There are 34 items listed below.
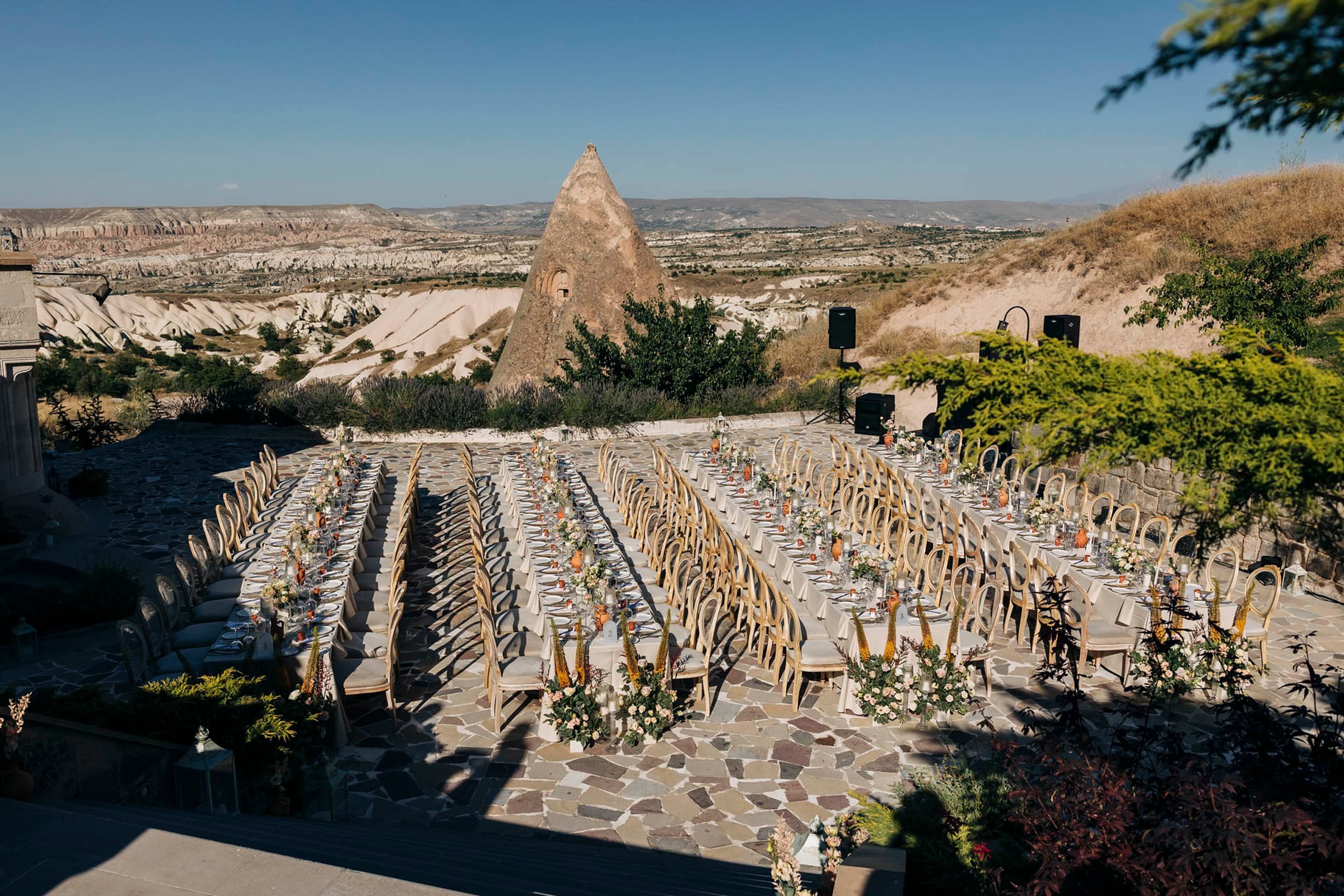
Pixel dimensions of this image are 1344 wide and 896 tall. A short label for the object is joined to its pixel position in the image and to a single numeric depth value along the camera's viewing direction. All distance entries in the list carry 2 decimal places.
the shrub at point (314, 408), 17.61
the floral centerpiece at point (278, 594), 6.76
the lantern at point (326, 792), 5.41
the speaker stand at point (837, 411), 18.31
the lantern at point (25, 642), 7.86
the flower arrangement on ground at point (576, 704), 6.32
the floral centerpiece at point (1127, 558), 7.83
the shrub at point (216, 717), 5.20
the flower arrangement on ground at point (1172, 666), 5.94
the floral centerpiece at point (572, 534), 8.00
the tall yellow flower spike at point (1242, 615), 7.00
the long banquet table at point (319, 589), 6.59
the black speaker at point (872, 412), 16.33
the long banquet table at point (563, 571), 6.82
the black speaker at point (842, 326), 17.16
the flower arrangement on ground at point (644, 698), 6.40
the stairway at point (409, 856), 3.62
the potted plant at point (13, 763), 4.12
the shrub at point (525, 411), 17.75
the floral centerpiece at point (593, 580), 7.01
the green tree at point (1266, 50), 2.50
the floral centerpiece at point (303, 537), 8.05
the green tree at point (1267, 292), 12.73
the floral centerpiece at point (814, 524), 8.73
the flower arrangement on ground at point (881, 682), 6.70
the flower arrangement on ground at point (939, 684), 6.71
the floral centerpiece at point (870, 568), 7.59
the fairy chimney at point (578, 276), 22.17
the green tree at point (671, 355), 19.52
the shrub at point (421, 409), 17.56
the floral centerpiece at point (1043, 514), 8.85
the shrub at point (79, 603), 8.53
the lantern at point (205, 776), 4.88
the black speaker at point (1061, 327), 14.56
